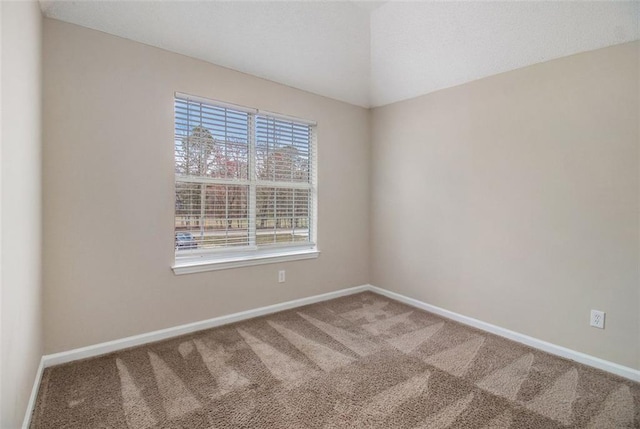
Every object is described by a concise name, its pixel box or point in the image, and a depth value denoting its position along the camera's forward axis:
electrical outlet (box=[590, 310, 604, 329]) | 2.25
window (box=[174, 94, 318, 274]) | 2.76
